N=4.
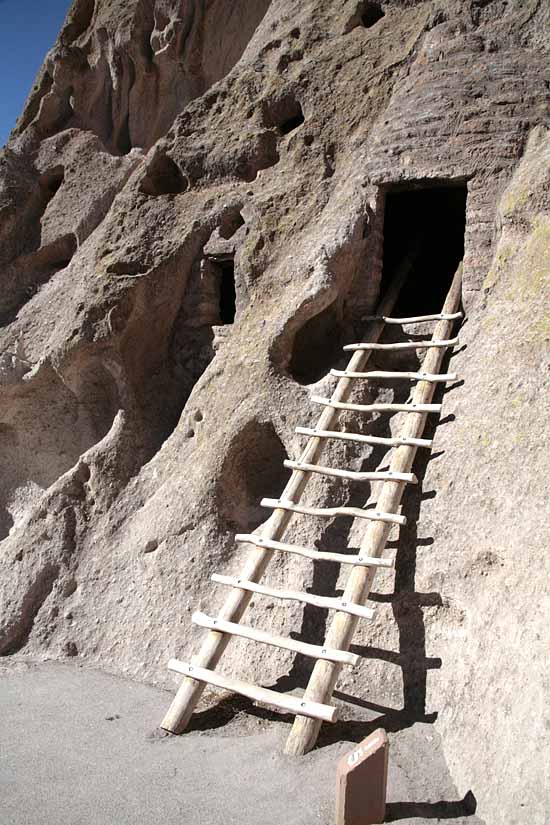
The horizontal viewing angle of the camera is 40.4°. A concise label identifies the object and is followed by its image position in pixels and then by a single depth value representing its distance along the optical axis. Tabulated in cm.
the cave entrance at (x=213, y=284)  673
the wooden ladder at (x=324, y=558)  366
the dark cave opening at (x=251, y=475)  542
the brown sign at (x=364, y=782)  277
